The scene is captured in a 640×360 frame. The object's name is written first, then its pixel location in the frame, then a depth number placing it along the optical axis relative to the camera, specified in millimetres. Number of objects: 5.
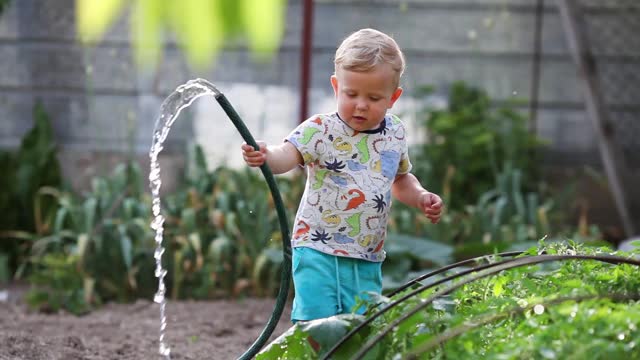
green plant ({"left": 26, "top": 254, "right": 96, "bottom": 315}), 10211
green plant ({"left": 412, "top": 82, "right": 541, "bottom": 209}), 12328
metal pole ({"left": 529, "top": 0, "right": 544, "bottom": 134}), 13367
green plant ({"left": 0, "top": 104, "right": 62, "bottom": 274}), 12078
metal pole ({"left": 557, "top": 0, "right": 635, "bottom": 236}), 12609
